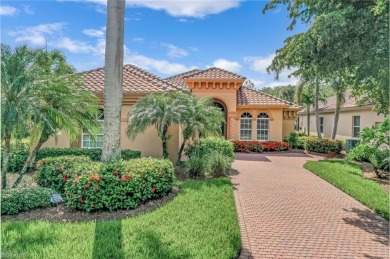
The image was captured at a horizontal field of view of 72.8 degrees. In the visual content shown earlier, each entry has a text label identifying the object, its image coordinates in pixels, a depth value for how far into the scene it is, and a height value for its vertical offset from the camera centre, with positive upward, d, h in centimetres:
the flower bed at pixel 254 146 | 2180 -76
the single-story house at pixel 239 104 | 2134 +281
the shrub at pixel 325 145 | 2144 -59
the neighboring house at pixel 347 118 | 2206 +200
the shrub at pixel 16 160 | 1187 -124
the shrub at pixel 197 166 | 1140 -131
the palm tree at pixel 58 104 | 802 +99
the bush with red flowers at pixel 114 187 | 691 -143
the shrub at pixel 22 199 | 688 -179
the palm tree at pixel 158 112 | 1105 +97
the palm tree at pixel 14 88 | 702 +121
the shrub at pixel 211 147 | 1247 -52
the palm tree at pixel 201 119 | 1144 +77
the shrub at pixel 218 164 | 1154 -125
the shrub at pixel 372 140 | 1081 -5
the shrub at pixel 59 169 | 779 -112
